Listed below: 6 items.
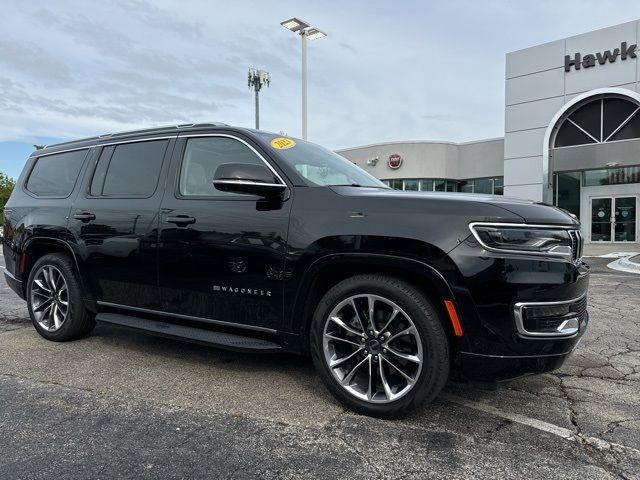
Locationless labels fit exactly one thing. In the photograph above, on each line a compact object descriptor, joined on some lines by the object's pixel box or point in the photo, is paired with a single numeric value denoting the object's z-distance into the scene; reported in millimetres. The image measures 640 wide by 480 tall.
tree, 68581
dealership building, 19188
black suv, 2760
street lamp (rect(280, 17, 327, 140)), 14312
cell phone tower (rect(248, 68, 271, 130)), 29750
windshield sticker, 3734
